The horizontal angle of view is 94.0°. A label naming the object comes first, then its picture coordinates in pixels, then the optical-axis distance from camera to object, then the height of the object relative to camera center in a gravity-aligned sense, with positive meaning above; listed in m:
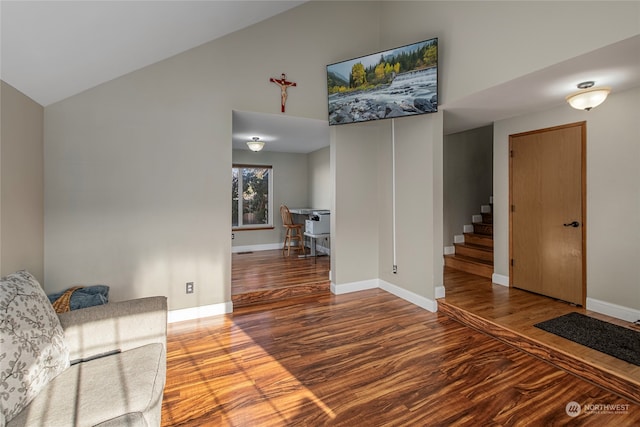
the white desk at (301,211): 6.01 +0.02
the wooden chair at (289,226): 6.16 -0.29
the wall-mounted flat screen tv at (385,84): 3.22 +1.48
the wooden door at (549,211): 3.39 -0.02
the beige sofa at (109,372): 1.24 -0.82
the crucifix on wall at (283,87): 3.66 +1.54
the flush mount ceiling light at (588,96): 2.73 +1.05
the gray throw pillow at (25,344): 1.27 -0.62
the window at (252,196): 6.73 +0.37
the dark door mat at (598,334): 2.35 -1.11
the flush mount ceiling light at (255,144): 5.15 +1.18
